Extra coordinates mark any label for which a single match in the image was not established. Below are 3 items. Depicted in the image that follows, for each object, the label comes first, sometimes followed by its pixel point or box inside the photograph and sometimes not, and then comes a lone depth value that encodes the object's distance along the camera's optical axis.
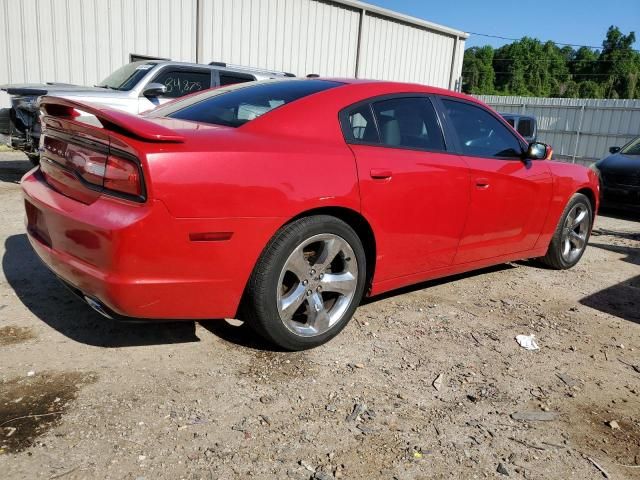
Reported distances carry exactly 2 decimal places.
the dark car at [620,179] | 8.71
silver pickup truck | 7.48
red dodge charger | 2.46
